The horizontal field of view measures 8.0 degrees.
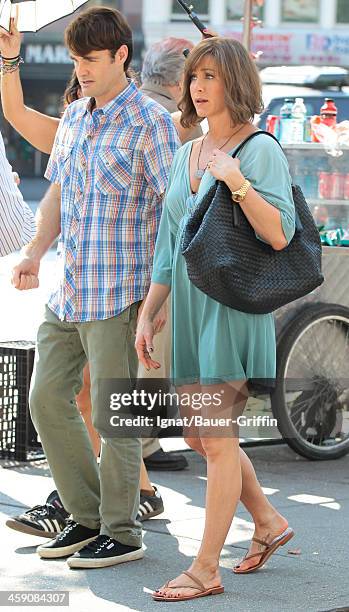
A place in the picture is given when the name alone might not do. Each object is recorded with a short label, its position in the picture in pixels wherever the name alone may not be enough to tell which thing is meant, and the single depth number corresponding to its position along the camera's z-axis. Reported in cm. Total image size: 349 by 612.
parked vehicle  2423
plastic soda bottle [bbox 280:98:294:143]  1410
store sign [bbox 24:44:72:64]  7369
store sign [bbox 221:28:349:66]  7450
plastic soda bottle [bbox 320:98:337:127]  1389
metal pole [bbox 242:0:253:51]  1583
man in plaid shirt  923
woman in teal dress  828
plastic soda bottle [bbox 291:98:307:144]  1404
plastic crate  1281
